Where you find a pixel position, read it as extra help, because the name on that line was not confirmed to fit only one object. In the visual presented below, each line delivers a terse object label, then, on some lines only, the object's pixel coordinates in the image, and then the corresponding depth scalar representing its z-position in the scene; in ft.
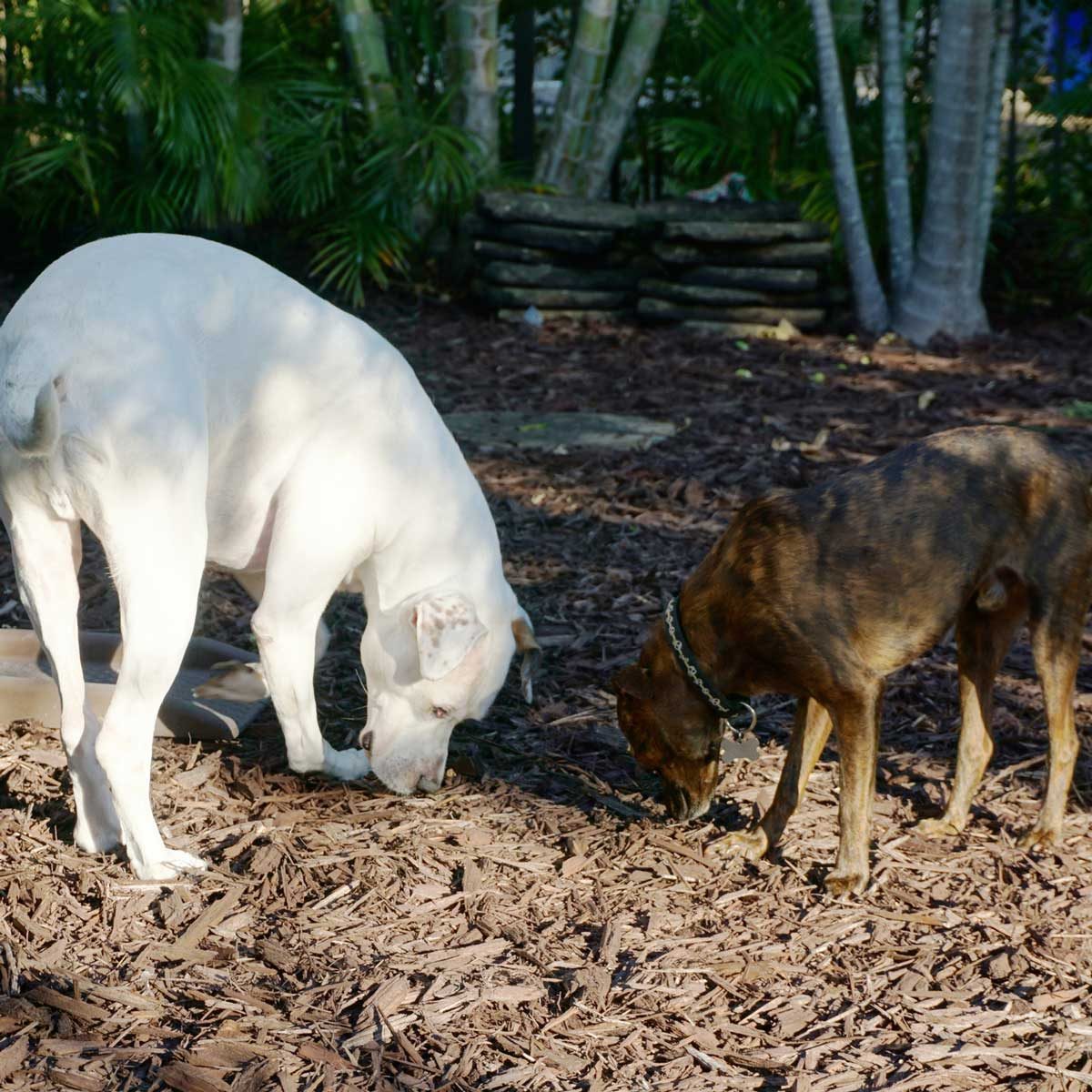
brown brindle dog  12.42
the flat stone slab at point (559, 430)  26.09
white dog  11.15
